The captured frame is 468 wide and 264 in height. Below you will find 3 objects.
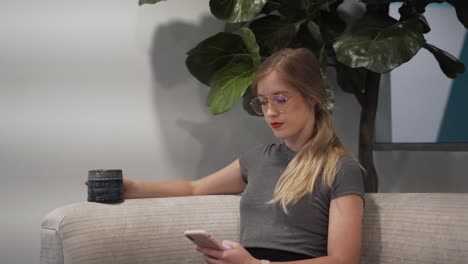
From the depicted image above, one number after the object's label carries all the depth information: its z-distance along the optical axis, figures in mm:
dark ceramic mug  2020
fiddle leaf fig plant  2176
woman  1811
